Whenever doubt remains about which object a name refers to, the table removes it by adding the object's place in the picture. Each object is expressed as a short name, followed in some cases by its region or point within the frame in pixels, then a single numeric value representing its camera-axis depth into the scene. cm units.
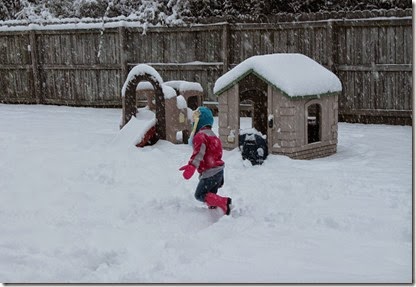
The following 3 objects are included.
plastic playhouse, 884
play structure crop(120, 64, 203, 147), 1002
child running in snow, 614
